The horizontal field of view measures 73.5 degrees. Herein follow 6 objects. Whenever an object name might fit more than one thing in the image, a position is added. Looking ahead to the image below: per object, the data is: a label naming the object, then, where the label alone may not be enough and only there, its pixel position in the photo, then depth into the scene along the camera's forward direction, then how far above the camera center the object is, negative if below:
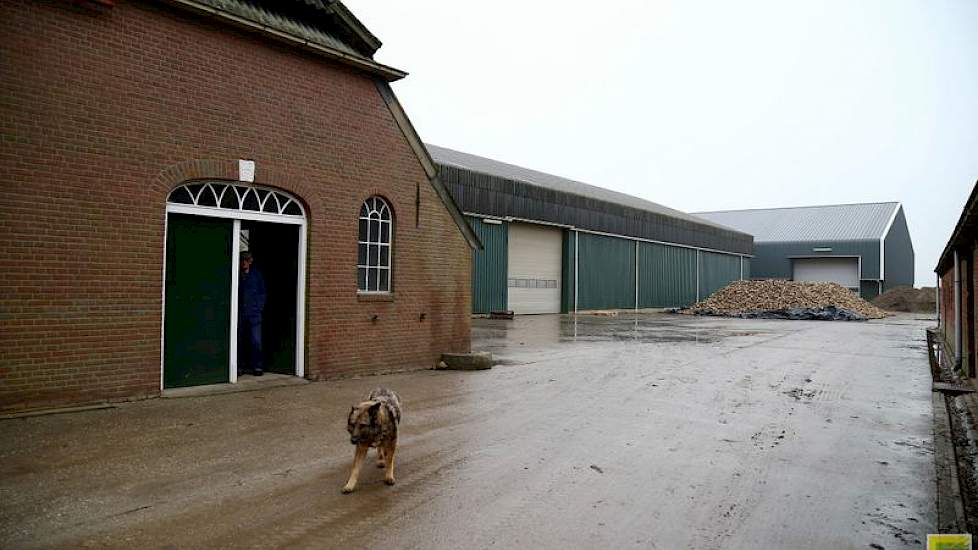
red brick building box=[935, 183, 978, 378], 9.13 +0.16
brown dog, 4.88 -1.03
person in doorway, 9.84 -0.23
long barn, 27.75 +2.54
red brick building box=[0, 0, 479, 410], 7.16 +1.21
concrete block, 12.05 -1.30
